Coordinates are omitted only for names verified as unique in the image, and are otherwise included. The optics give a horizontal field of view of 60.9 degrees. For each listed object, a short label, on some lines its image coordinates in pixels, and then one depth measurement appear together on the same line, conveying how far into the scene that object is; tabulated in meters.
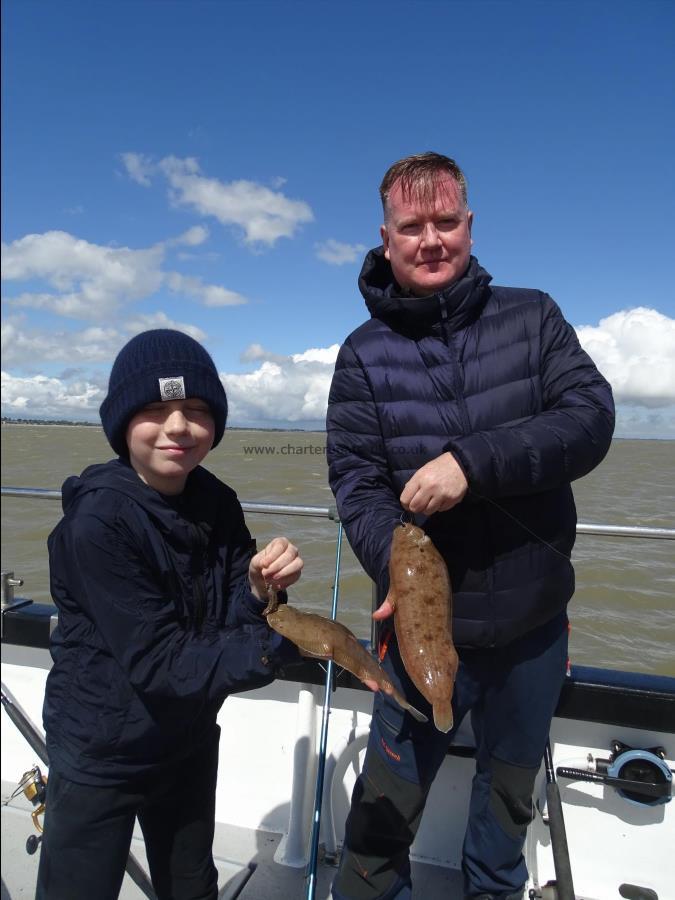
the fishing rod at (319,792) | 2.17
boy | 1.79
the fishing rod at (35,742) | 2.52
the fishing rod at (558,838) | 2.07
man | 2.08
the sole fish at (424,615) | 1.93
